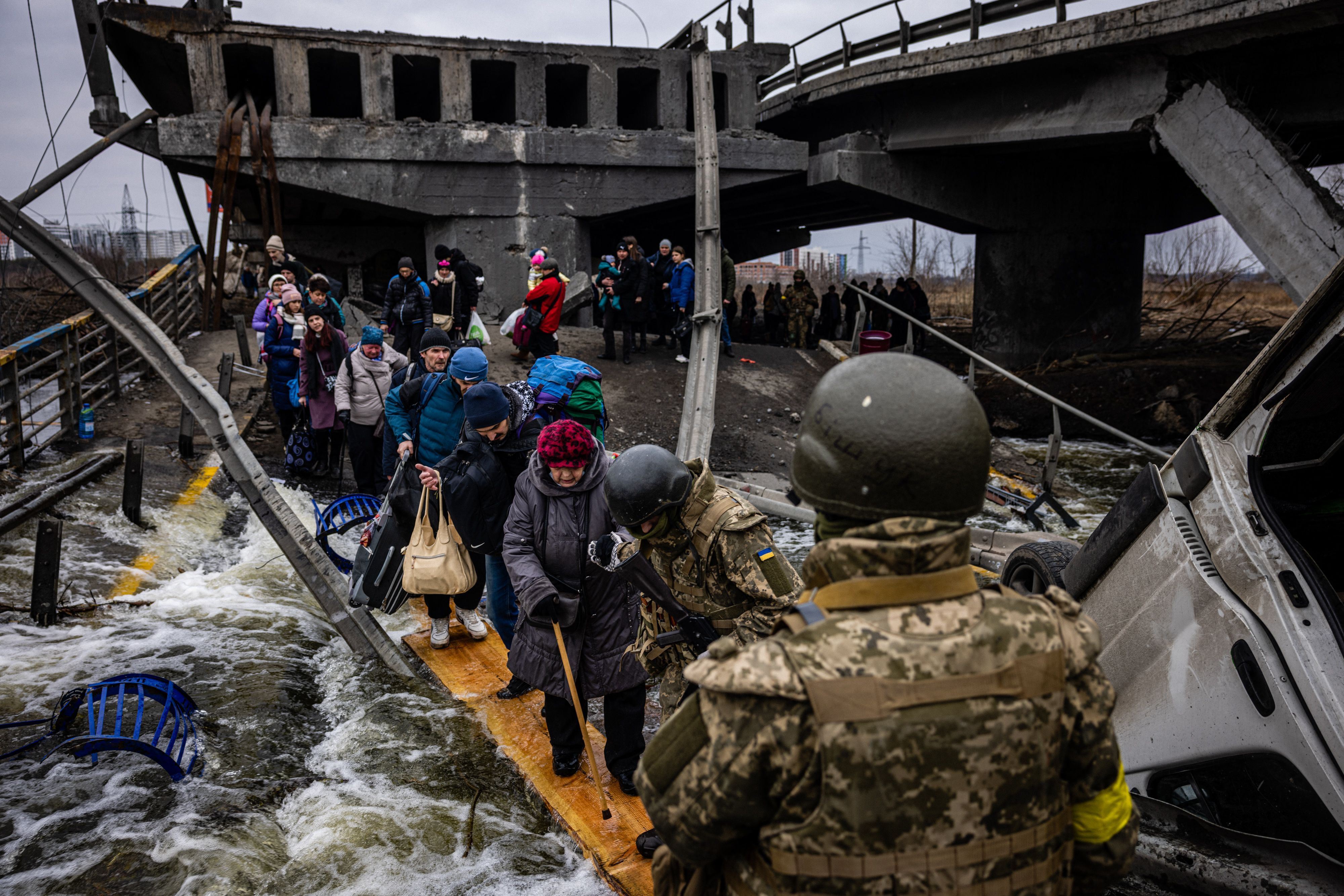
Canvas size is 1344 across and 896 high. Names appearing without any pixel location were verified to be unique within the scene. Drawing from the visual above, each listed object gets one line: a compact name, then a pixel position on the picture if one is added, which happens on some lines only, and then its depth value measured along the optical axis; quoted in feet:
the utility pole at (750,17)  62.85
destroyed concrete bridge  36.81
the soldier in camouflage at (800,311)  58.80
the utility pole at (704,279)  30.81
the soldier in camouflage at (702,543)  9.41
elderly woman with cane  12.03
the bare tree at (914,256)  121.29
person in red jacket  34.50
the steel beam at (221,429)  16.55
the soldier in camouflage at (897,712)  4.59
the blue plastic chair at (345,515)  21.99
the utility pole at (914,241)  114.73
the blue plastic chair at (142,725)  12.03
